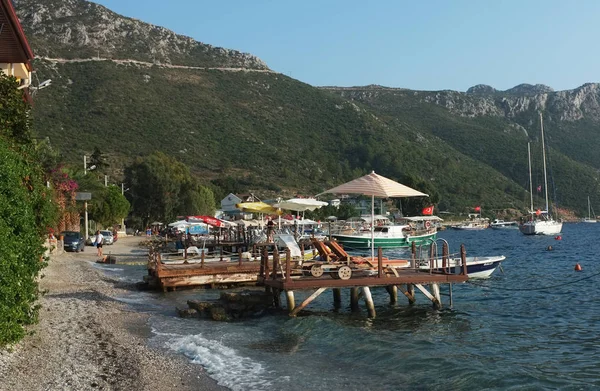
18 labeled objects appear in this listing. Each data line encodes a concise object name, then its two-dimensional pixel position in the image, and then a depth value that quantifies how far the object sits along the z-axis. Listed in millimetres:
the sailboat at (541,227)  91875
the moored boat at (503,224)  126750
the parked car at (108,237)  58312
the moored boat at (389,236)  53969
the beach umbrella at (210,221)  51300
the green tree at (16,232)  10953
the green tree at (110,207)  63625
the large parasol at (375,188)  22531
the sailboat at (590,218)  149000
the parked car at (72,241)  47594
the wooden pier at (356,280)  19781
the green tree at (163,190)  79750
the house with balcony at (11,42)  18609
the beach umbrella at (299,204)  36944
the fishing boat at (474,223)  127312
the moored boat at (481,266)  30219
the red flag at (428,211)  93288
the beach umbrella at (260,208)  38366
